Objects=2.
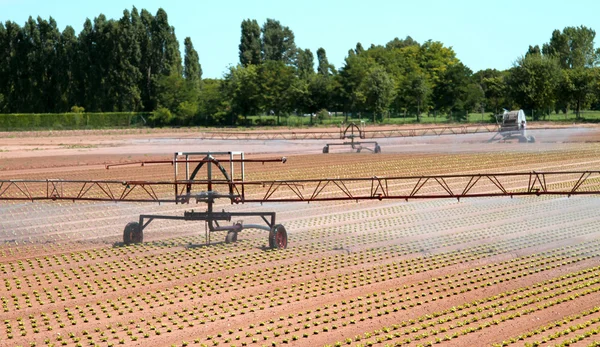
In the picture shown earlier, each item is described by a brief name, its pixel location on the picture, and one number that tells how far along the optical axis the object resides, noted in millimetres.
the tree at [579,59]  196000
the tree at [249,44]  196500
